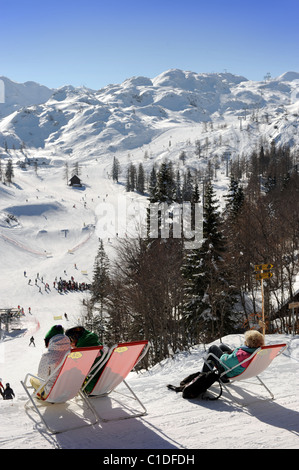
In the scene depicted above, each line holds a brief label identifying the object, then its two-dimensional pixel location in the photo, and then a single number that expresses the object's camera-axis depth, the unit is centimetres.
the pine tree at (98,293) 3328
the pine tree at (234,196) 4259
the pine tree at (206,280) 2164
